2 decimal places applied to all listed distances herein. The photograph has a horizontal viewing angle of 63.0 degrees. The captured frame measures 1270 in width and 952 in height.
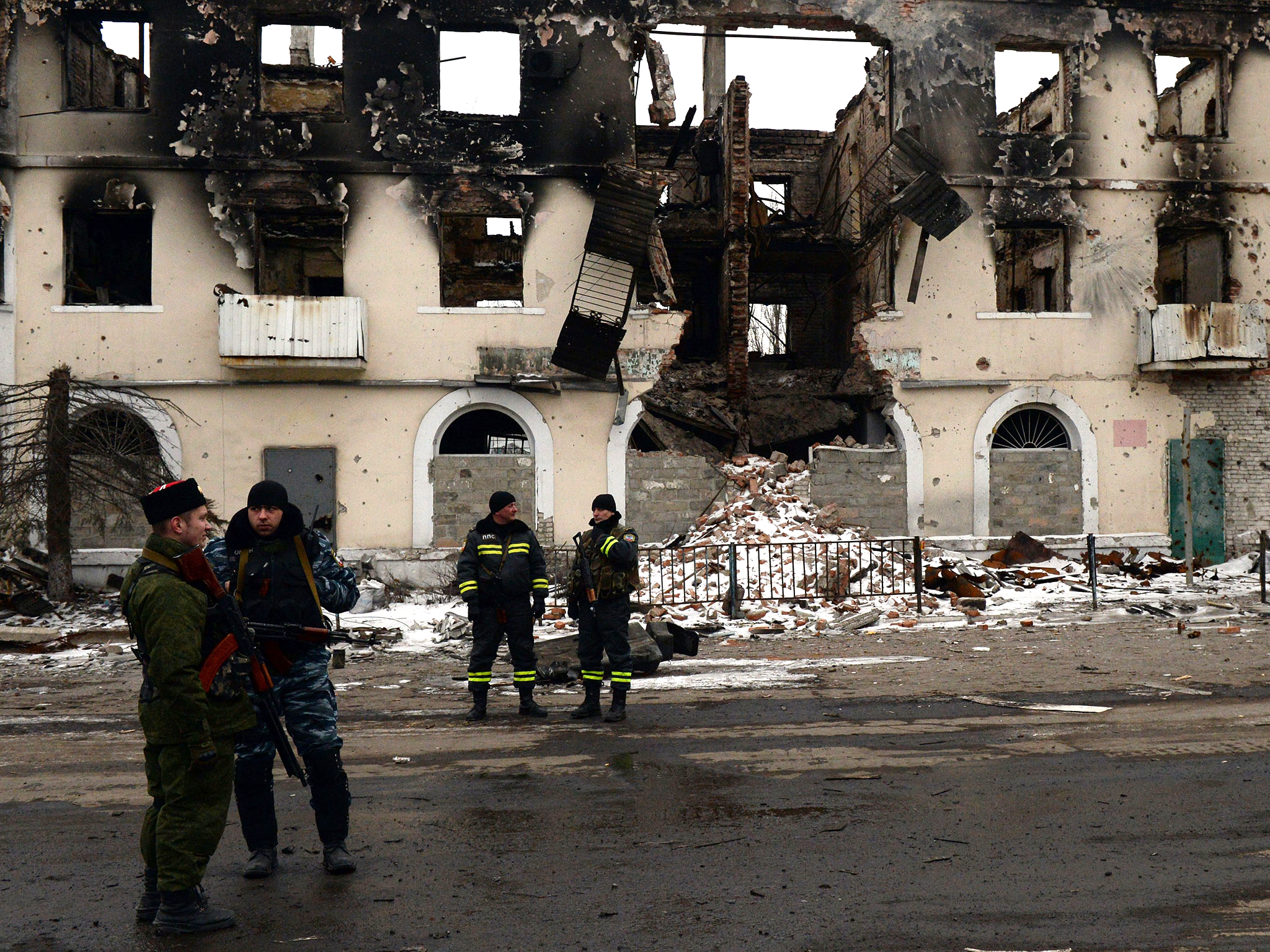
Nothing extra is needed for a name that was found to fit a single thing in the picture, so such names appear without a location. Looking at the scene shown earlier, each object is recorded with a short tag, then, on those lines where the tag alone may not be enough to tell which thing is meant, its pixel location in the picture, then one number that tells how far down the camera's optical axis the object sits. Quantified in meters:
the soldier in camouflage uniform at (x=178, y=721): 3.94
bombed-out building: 17.36
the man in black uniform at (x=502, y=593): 8.33
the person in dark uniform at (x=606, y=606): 8.19
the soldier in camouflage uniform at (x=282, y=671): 4.62
